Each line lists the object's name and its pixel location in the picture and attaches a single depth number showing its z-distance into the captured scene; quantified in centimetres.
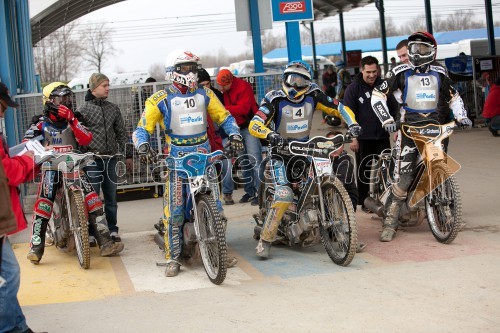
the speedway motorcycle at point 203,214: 685
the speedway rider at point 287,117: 785
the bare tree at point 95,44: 6900
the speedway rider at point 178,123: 758
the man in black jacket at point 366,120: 993
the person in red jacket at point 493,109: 1838
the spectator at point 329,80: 3638
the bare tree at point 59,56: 5636
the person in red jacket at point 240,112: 1173
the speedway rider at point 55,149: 835
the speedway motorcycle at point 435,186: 794
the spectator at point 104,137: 916
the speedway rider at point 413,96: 830
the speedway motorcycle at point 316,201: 730
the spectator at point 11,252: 515
